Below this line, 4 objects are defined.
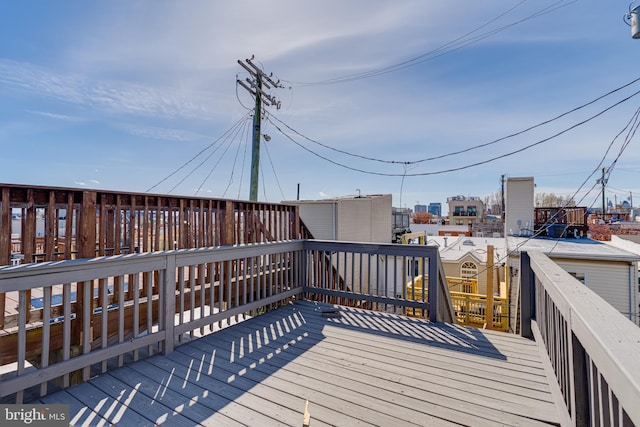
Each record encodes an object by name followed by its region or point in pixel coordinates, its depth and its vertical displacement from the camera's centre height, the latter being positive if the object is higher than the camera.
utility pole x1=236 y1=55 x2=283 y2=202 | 7.88 +3.59
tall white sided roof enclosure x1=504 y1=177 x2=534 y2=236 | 11.83 +0.52
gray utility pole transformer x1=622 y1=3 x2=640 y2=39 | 4.15 +2.95
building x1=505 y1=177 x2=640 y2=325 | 7.33 -1.29
